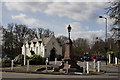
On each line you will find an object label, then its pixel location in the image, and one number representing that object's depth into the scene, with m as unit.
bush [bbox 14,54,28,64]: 29.56
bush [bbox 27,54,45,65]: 28.31
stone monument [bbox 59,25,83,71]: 19.63
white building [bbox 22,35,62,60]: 52.34
